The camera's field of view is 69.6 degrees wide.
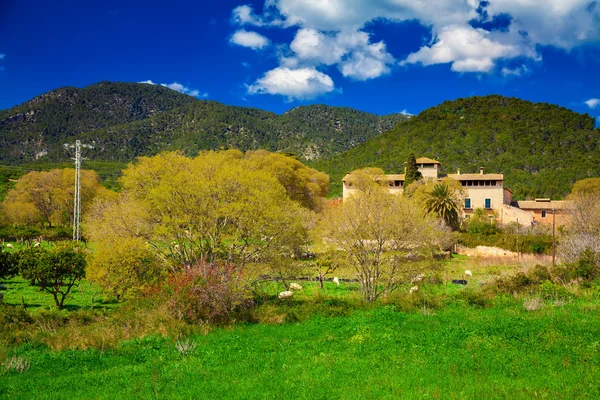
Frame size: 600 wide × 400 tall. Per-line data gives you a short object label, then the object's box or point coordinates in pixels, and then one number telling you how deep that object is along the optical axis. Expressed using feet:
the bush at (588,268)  68.28
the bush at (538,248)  135.44
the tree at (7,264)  80.23
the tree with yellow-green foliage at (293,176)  162.50
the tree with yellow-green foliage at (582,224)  87.76
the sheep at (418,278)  70.78
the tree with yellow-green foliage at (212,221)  66.69
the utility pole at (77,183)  141.49
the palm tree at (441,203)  151.94
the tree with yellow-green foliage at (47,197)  196.75
